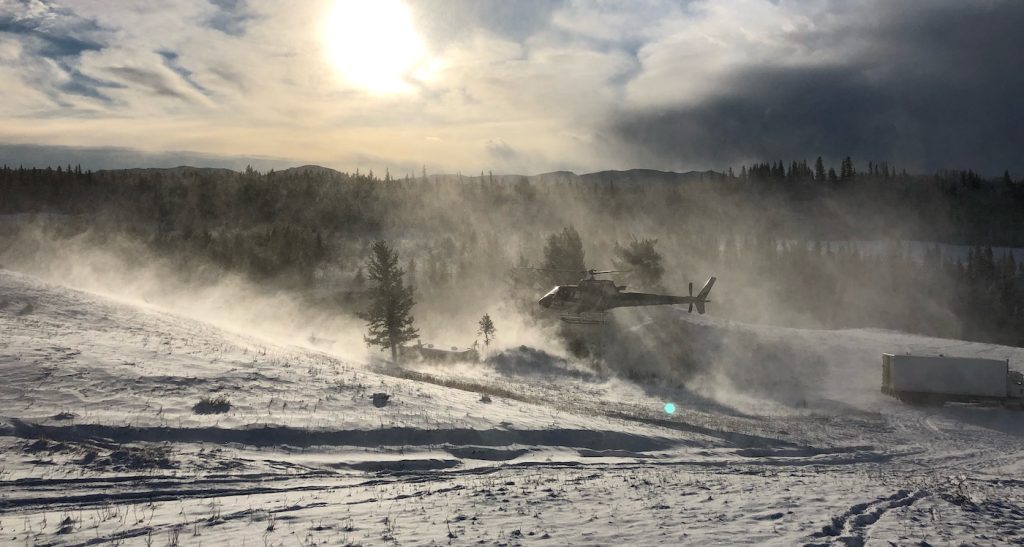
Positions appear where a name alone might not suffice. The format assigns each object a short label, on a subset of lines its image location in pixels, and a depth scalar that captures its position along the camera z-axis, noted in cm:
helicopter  3350
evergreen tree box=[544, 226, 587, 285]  6019
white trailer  3481
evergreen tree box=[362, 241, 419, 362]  4956
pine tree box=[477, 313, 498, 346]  5282
